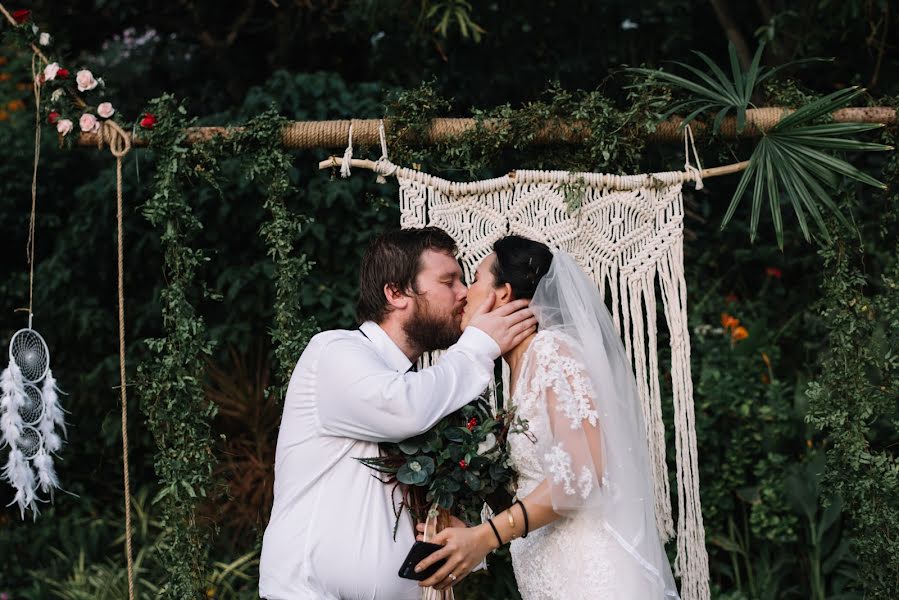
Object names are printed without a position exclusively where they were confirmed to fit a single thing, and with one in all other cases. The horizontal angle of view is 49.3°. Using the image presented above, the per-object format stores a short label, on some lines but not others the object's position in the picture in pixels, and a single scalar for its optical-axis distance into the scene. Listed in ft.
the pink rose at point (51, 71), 10.54
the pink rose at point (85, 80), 10.61
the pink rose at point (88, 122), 10.61
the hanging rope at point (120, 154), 10.37
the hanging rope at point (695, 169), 10.71
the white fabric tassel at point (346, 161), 10.68
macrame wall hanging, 10.46
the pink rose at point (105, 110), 10.65
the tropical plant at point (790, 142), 10.25
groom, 8.67
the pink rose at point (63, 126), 10.62
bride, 8.72
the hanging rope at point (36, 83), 10.64
